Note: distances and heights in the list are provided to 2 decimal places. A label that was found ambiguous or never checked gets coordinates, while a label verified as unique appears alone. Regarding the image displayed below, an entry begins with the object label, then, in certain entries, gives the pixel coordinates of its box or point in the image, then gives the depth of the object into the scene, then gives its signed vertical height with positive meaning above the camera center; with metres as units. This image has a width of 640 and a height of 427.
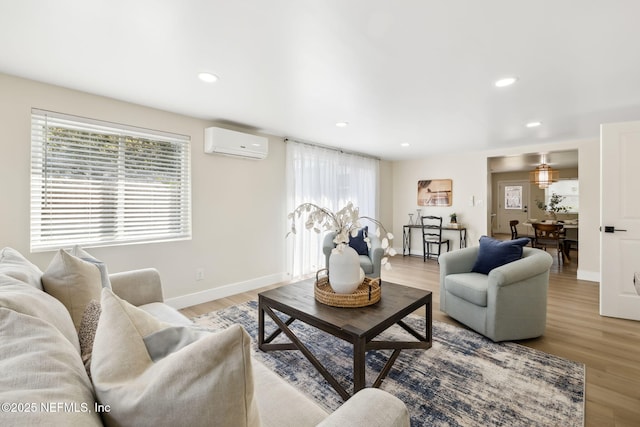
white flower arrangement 2.09 -0.06
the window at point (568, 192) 8.14 +0.63
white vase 2.06 -0.41
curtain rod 4.36 +1.12
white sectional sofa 0.50 -0.31
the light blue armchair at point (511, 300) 2.38 -0.73
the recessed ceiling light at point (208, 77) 2.24 +1.07
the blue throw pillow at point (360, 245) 4.04 -0.44
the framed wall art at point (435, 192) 5.82 +0.44
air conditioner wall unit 3.28 +0.83
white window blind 2.41 +0.28
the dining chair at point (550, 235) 5.52 -0.43
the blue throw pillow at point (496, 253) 2.71 -0.38
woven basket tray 2.00 -0.58
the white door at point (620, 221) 2.87 -0.08
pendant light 5.30 +0.70
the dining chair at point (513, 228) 6.36 -0.32
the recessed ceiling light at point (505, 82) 2.29 +1.06
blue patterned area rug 1.63 -1.11
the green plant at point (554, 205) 8.10 +0.24
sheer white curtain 4.33 +0.46
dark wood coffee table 1.67 -0.66
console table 6.24 -0.53
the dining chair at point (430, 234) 5.81 -0.44
